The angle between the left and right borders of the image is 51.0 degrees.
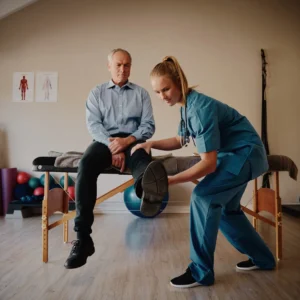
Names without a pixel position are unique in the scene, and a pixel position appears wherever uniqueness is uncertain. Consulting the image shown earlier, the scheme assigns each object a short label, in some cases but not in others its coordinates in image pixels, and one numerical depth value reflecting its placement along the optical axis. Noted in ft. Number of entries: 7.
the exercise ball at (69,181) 11.04
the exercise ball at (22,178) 11.21
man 4.09
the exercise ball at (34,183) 11.13
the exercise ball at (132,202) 10.29
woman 4.31
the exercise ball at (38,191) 10.93
